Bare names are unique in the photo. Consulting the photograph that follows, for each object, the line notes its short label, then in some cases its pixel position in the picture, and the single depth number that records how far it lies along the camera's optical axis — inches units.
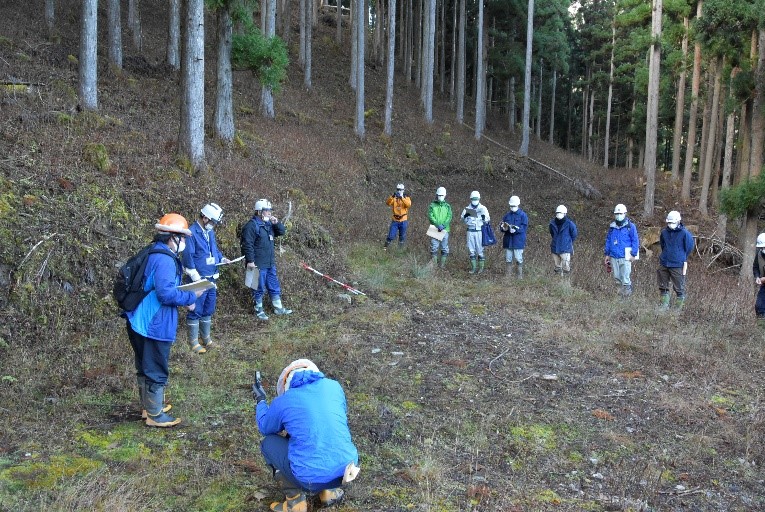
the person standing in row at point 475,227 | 536.4
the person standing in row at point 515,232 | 518.6
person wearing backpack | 212.4
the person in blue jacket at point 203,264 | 307.9
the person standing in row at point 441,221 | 548.1
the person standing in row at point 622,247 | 463.8
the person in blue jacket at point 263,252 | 371.9
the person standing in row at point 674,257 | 436.8
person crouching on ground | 163.0
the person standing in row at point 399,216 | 580.1
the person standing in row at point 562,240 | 503.2
